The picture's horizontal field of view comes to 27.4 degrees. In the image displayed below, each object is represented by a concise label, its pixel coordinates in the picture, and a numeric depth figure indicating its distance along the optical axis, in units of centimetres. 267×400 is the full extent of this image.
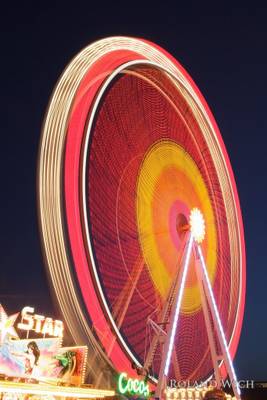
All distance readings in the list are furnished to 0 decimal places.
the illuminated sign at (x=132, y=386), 1159
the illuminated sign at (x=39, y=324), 1110
